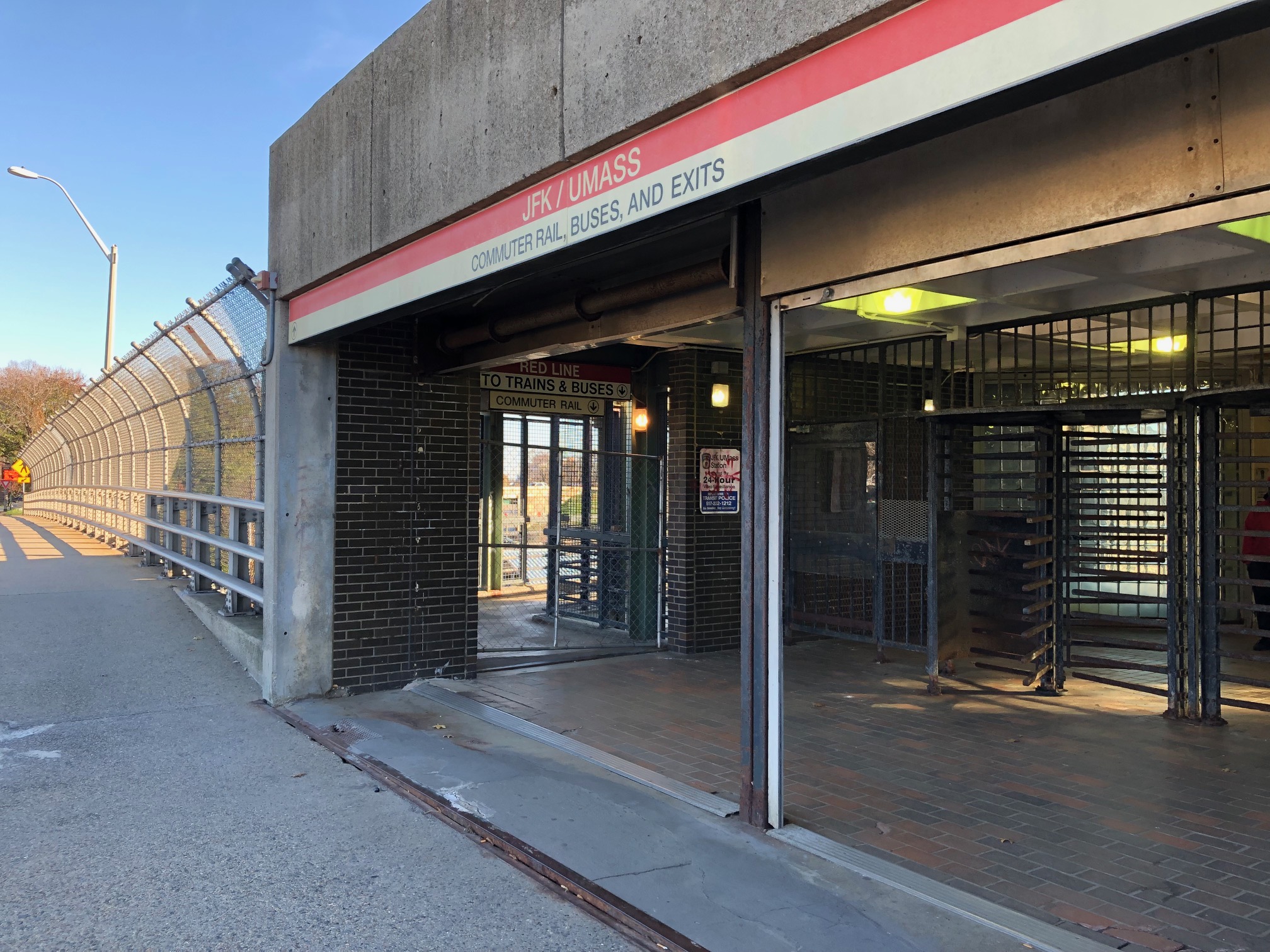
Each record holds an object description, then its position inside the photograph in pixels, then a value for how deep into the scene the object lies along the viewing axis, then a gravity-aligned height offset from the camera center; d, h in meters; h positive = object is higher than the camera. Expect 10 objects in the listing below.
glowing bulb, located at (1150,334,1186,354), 9.33 +1.47
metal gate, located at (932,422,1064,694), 8.23 -0.70
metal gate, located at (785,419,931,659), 10.02 -0.40
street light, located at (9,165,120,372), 21.33 +5.02
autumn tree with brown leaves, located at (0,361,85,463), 49.72 +4.78
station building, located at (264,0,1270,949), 3.52 +0.78
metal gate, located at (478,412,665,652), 10.72 -0.39
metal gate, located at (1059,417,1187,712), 7.47 -0.54
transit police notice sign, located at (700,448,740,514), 10.32 +0.13
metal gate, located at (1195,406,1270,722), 6.61 -0.60
